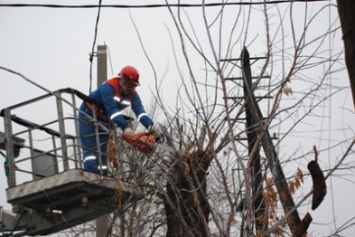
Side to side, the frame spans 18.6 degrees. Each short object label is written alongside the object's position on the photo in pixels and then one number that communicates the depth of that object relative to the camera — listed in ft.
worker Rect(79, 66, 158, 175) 45.58
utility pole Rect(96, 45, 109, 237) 67.48
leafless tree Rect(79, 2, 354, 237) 36.83
